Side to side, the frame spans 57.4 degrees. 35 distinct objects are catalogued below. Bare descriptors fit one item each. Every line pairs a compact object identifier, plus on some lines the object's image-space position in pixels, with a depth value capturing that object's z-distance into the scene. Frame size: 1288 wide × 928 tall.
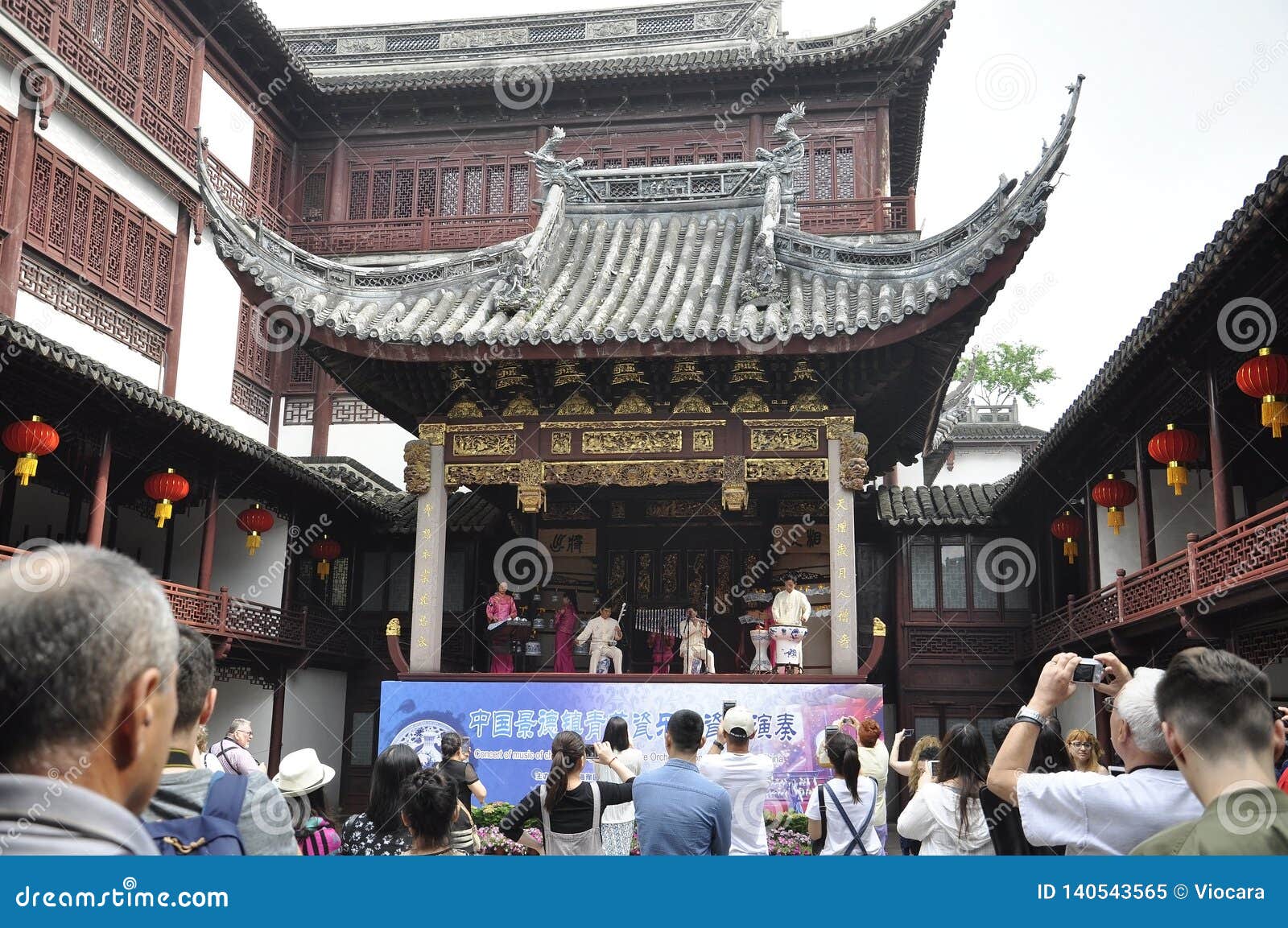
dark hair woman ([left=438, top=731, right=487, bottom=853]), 5.90
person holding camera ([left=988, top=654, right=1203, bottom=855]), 2.96
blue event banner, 10.90
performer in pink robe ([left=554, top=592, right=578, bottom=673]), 13.90
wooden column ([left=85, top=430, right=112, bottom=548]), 11.82
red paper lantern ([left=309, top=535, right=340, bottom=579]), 16.61
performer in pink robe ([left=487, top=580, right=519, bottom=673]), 13.66
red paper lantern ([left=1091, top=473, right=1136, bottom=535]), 12.69
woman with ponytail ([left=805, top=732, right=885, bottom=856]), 5.44
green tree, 34.91
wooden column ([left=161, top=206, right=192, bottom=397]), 16.41
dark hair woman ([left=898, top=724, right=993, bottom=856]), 4.42
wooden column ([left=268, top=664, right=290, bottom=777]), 15.55
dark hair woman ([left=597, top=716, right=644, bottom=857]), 5.18
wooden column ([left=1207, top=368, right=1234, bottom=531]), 9.72
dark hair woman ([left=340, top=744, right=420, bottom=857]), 4.37
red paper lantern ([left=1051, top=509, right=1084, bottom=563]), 14.61
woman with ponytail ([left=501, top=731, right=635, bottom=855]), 4.98
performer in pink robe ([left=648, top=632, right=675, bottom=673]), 15.09
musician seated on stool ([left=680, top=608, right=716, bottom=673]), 13.52
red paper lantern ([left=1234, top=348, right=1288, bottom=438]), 8.77
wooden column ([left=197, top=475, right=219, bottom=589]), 14.05
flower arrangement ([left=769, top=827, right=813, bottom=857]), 8.27
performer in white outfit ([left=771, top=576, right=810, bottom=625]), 12.87
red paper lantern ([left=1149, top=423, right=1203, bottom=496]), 10.88
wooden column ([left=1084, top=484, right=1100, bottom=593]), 13.63
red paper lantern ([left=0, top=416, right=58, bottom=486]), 11.02
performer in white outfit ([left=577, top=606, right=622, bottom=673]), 13.50
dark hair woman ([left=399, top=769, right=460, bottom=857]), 3.92
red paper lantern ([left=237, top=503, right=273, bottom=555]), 15.22
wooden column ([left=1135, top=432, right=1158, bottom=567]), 11.76
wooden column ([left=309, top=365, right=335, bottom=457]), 19.56
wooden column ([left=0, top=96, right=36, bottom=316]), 13.23
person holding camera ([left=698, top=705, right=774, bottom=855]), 5.43
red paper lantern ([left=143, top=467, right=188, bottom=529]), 13.37
